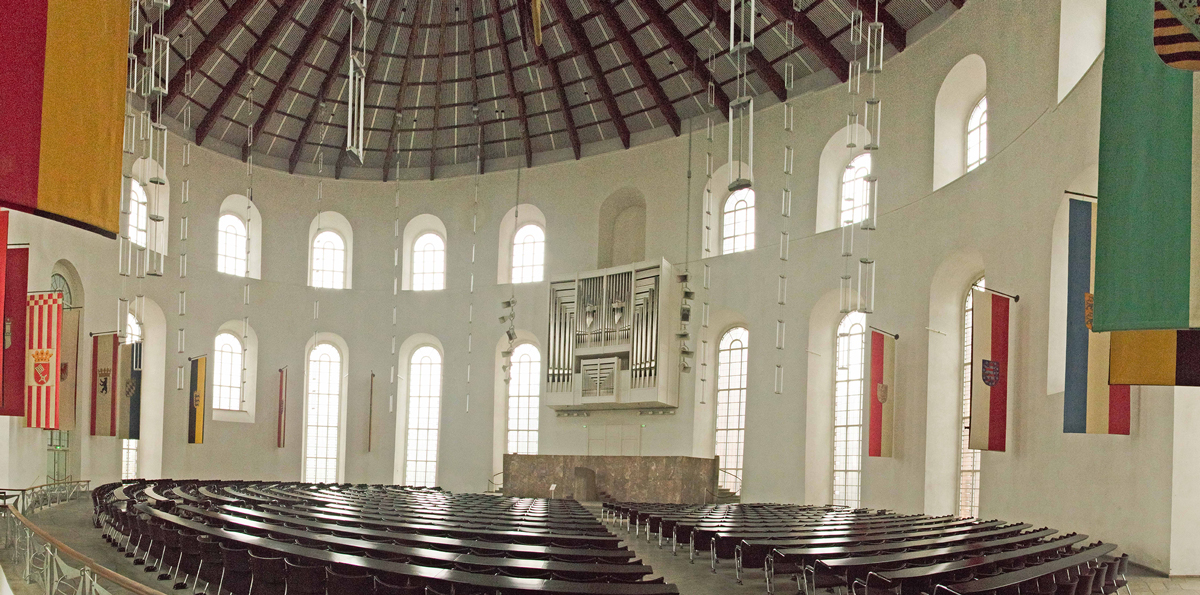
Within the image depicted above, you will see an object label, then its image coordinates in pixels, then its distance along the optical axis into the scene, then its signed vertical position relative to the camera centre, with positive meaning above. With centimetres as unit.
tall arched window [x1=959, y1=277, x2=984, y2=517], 1880 -236
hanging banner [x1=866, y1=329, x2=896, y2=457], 1944 -102
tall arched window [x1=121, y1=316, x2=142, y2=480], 2608 -373
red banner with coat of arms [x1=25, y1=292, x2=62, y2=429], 1593 -59
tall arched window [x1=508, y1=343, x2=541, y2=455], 2944 -210
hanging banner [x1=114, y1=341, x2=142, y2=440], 2186 -172
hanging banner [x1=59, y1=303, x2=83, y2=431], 1831 -101
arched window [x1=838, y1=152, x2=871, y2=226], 2259 +389
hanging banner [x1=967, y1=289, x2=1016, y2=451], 1541 -34
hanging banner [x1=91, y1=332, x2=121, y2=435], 2081 -144
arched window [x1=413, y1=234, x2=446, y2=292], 3150 +238
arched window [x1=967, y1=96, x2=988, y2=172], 1936 +459
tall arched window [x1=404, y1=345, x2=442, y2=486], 3025 -282
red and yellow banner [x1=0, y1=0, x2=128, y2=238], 593 +142
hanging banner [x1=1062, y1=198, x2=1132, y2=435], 1179 -7
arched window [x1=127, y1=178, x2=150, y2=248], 2605 +316
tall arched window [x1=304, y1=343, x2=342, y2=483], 2991 -293
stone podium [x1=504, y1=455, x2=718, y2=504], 2386 -382
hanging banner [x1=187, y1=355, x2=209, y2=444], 2477 -228
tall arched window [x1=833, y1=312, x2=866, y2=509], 2250 -166
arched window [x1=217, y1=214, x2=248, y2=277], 2916 +258
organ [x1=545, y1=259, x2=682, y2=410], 2547 -12
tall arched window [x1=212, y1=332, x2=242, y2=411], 2833 -150
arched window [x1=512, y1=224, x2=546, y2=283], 3020 +267
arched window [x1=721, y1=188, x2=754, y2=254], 2588 +341
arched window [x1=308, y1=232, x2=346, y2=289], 3131 +226
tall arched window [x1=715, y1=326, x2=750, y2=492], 2538 -171
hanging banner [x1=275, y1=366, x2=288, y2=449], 2823 -285
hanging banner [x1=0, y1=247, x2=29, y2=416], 1453 -24
